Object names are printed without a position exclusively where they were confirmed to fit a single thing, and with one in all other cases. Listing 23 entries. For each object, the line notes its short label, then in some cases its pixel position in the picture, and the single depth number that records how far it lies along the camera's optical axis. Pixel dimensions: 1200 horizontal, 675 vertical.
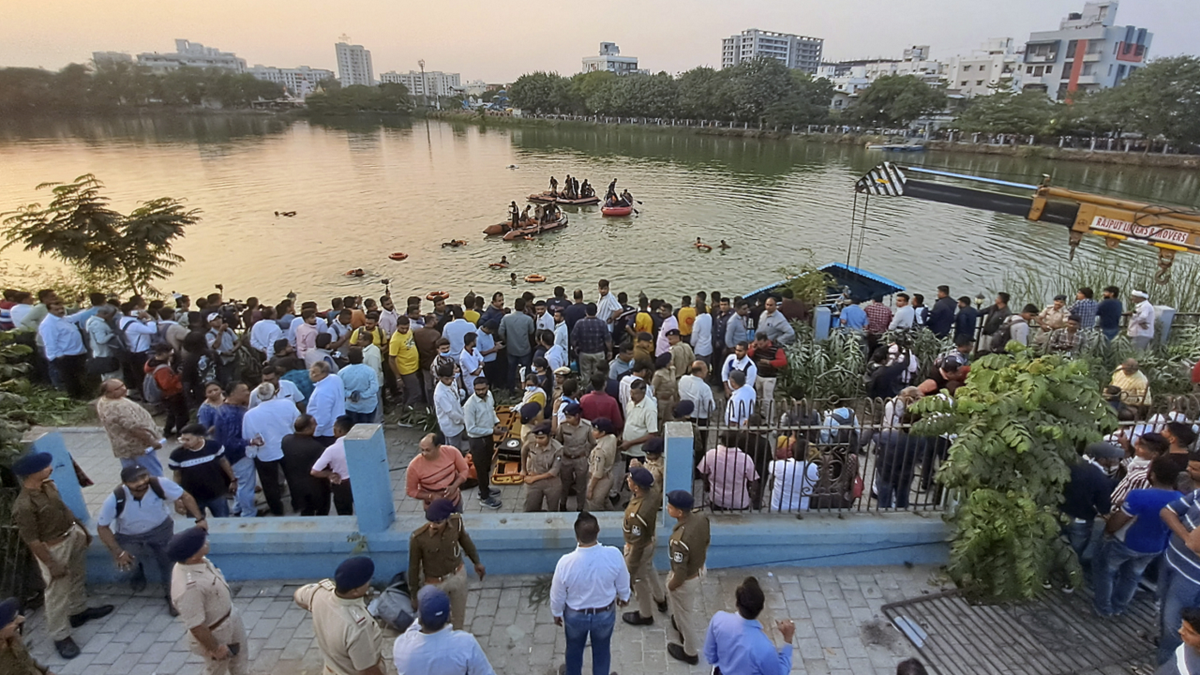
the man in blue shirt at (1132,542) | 4.94
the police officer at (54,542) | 4.82
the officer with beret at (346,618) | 3.71
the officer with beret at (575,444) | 6.40
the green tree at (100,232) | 12.41
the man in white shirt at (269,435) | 6.40
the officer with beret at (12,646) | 3.71
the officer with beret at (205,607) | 4.05
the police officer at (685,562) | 4.61
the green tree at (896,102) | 64.25
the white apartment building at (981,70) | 95.00
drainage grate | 5.02
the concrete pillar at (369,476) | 5.55
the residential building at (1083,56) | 81.31
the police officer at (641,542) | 4.83
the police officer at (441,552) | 4.62
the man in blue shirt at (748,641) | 3.64
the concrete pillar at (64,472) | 5.43
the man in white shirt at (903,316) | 10.61
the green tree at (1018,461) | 5.23
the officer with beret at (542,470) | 6.32
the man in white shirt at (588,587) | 4.32
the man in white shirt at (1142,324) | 10.18
